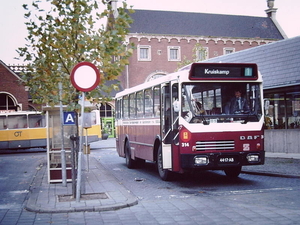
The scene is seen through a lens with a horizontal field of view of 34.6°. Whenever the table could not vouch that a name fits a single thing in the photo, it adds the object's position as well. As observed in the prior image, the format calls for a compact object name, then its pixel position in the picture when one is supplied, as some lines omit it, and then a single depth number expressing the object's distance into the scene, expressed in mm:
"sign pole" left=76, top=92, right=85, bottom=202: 9789
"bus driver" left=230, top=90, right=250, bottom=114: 12094
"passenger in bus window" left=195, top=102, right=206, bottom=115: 11898
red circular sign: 9609
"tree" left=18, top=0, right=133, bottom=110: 10172
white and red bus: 11828
